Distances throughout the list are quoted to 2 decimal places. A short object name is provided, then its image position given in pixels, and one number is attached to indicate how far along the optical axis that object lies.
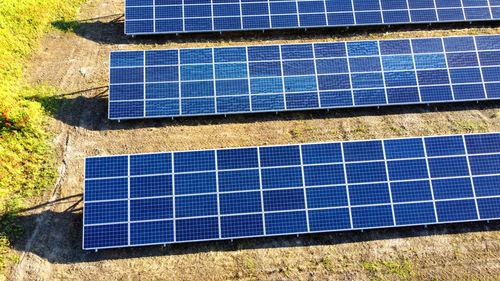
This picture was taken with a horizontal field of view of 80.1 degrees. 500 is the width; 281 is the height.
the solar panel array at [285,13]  18.91
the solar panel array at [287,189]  14.79
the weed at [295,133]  17.36
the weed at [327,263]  15.24
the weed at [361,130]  17.48
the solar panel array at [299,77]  17.06
